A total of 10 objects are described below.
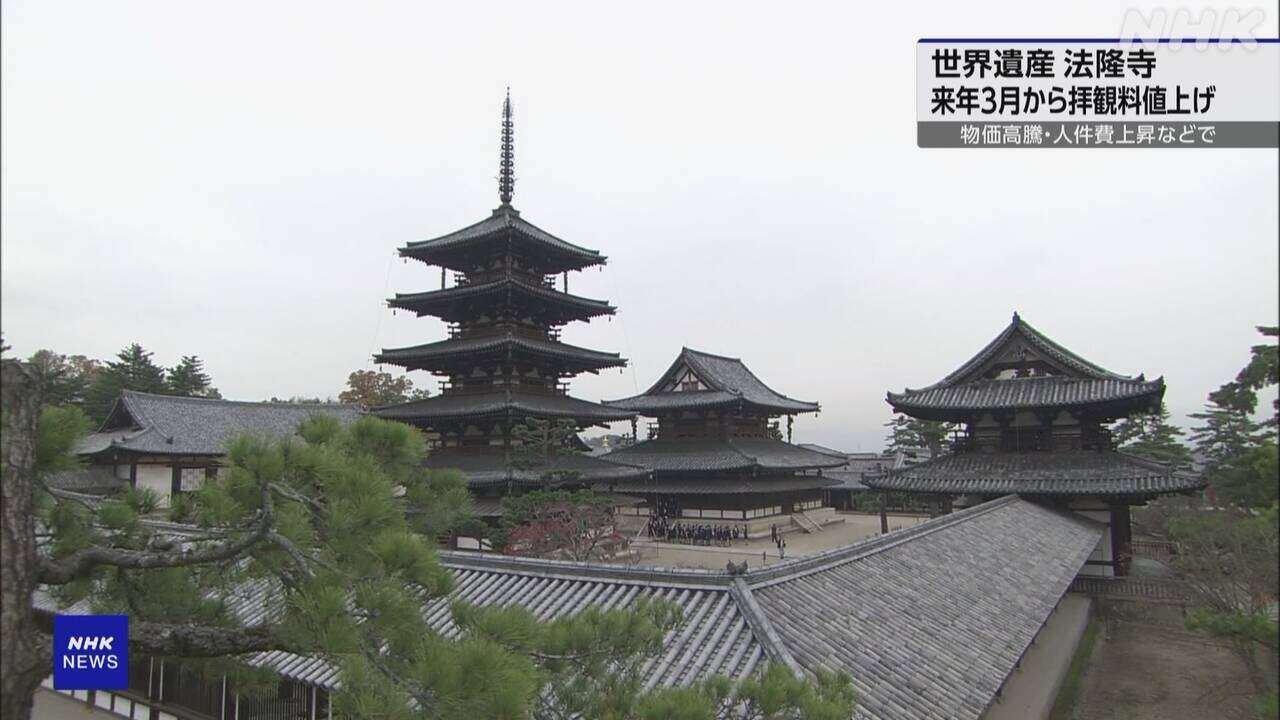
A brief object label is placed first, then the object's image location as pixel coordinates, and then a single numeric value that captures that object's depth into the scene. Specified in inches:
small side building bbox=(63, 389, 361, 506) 1147.3
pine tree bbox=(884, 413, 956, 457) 1847.9
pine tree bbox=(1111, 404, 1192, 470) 1417.3
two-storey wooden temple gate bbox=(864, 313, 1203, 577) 724.0
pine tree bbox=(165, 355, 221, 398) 1926.7
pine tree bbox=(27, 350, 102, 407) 1617.9
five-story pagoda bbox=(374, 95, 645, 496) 924.6
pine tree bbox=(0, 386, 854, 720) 141.9
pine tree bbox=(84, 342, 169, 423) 1700.3
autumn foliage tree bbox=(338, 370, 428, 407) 2037.4
